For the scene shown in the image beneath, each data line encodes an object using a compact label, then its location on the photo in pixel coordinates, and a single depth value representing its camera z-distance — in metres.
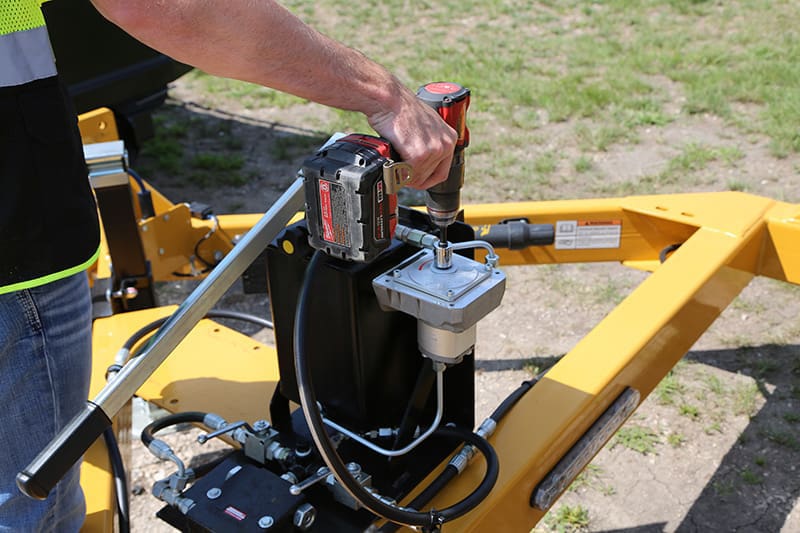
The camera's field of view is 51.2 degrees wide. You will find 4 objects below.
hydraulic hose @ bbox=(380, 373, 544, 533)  1.50
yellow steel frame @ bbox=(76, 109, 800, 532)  1.69
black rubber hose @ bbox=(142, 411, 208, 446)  1.65
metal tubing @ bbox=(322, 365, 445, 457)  1.49
